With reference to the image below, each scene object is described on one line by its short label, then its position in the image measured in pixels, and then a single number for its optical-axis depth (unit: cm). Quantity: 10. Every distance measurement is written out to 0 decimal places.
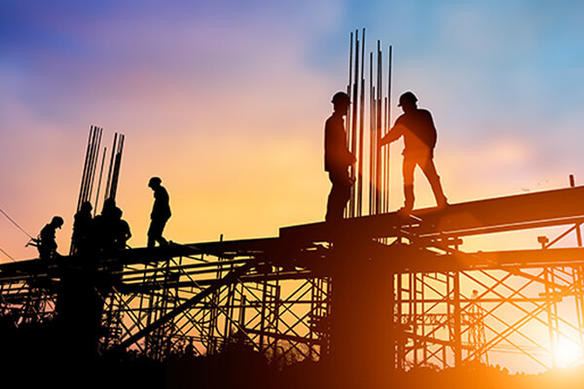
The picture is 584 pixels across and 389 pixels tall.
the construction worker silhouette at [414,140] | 788
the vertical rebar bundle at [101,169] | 1922
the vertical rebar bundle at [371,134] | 1223
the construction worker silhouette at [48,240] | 1659
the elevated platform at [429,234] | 667
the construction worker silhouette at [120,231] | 1382
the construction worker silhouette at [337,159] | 812
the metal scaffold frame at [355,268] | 759
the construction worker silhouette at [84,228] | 1388
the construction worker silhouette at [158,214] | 1184
